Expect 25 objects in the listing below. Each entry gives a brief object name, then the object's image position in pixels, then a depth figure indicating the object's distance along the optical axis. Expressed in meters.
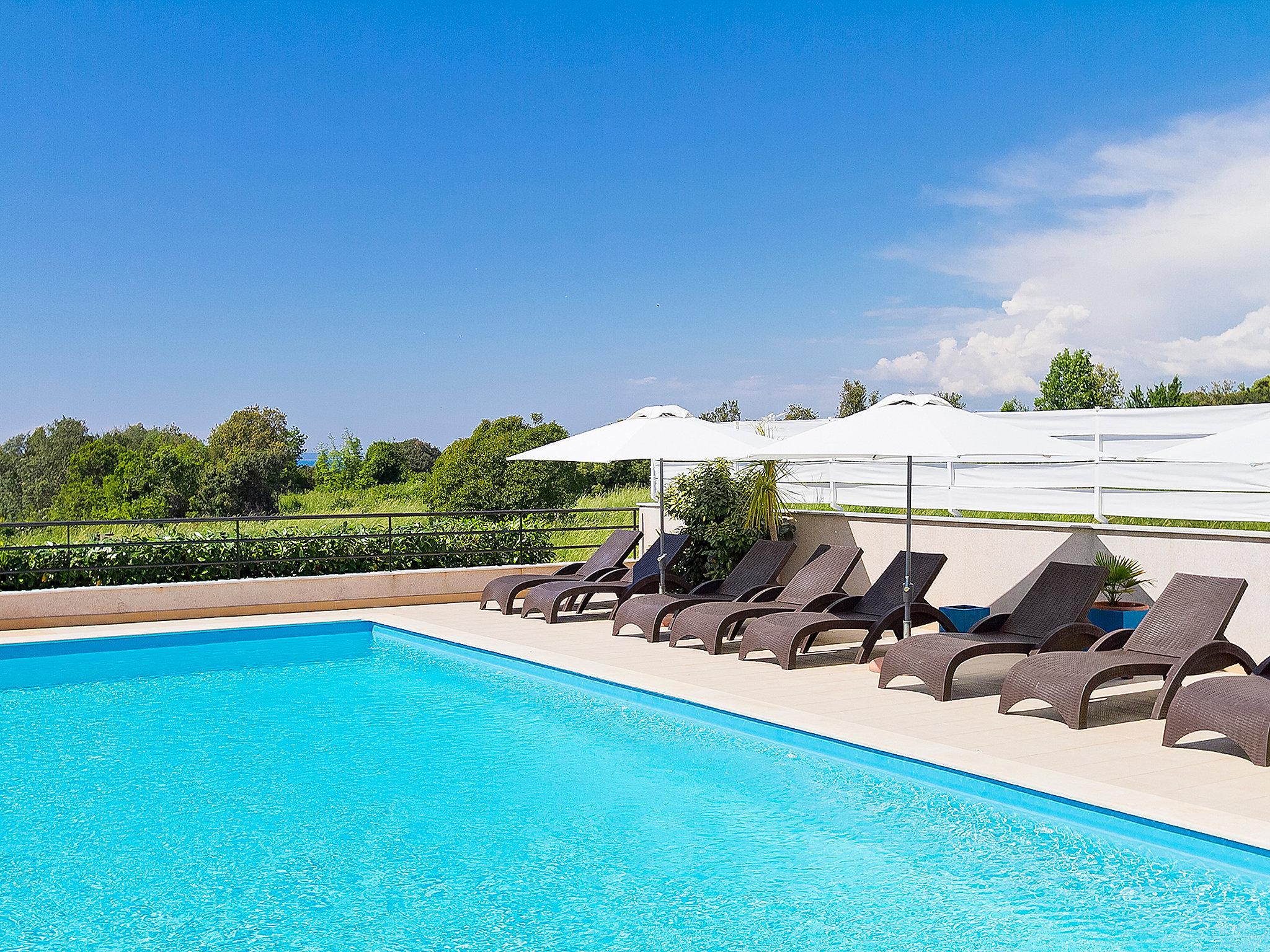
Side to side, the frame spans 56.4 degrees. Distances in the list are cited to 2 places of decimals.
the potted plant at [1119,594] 9.23
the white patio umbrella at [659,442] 11.01
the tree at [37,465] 65.69
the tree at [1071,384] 54.52
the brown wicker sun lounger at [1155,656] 6.80
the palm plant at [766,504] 12.66
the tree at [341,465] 61.34
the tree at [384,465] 61.72
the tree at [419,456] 64.38
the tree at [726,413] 53.92
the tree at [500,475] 46.41
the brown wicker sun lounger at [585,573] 12.50
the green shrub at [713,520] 12.66
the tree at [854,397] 54.69
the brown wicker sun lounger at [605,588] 11.68
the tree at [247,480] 56.44
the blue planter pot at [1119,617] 9.20
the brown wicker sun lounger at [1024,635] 7.77
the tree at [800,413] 39.89
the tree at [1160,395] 34.19
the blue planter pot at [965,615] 10.23
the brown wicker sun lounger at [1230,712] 5.87
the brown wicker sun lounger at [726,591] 10.55
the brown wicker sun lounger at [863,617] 8.98
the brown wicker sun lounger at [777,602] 9.74
